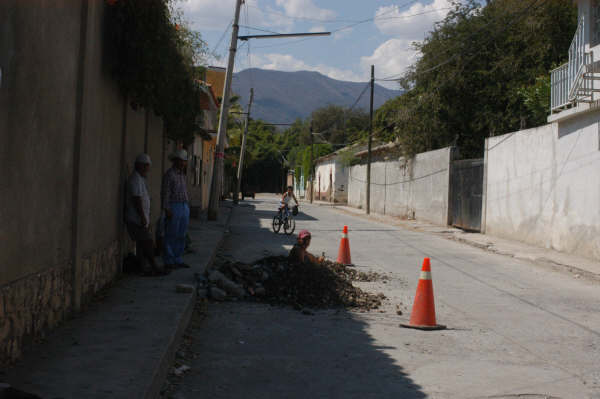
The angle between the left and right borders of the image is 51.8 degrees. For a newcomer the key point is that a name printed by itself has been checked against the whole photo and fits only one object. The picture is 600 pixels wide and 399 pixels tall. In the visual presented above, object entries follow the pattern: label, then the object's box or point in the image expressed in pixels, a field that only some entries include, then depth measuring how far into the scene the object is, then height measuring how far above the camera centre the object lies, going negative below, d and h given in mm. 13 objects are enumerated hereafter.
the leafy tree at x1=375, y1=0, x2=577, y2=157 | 27375 +6424
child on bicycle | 19047 -75
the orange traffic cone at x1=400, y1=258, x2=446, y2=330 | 6887 -1151
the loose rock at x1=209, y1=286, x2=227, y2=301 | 8133 -1277
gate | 21625 +505
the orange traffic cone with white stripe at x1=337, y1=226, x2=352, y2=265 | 11930 -980
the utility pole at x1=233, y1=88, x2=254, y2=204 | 46862 +4558
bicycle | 18962 -655
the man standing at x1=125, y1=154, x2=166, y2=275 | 8250 -196
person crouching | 8961 -745
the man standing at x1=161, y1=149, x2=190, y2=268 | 9406 -227
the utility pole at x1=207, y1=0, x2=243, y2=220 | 21938 +3154
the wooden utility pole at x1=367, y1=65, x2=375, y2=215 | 36156 +3342
